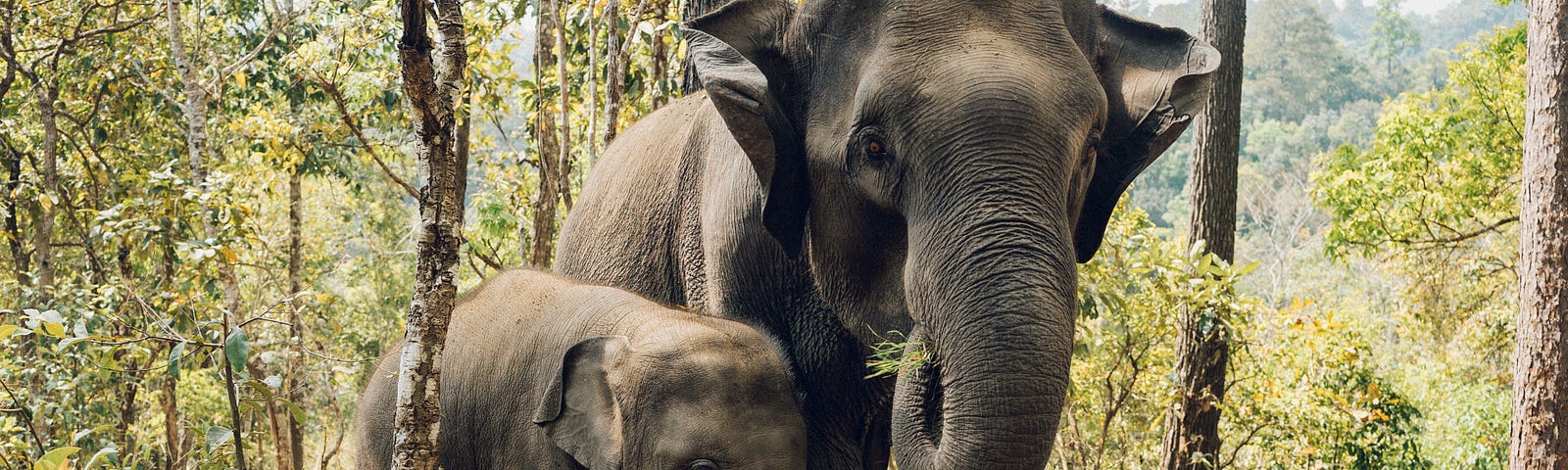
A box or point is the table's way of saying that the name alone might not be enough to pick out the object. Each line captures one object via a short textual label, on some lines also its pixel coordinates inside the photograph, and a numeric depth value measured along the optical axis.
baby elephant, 3.57
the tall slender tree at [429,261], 3.50
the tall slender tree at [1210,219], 10.05
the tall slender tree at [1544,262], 9.24
